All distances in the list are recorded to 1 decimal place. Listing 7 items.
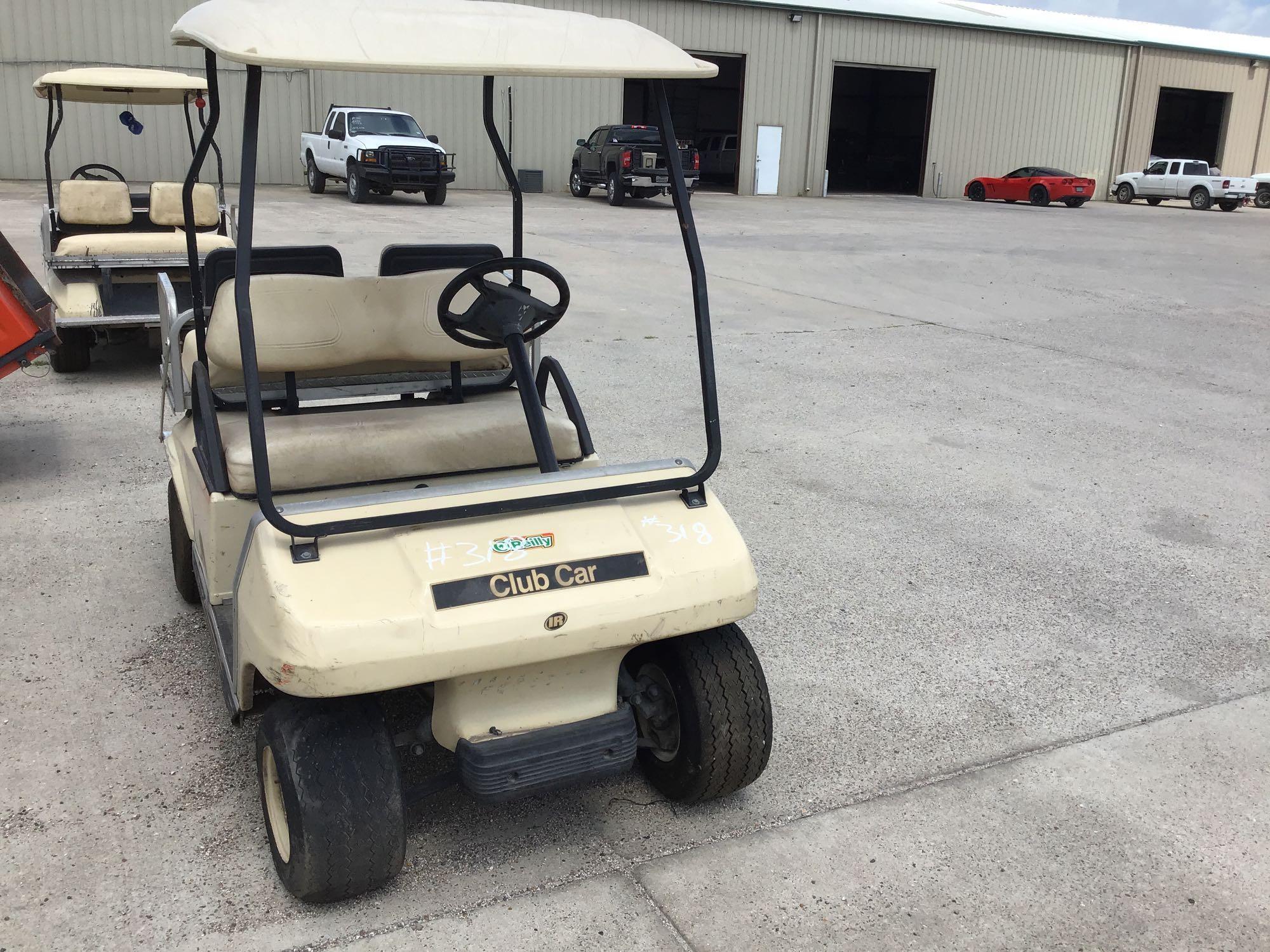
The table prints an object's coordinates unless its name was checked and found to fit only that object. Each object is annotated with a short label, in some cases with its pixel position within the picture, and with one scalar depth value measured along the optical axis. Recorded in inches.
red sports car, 1115.9
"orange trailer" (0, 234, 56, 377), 208.4
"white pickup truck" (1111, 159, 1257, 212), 1163.3
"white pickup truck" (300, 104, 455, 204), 781.3
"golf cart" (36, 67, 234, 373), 292.8
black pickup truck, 870.8
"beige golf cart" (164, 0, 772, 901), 96.8
